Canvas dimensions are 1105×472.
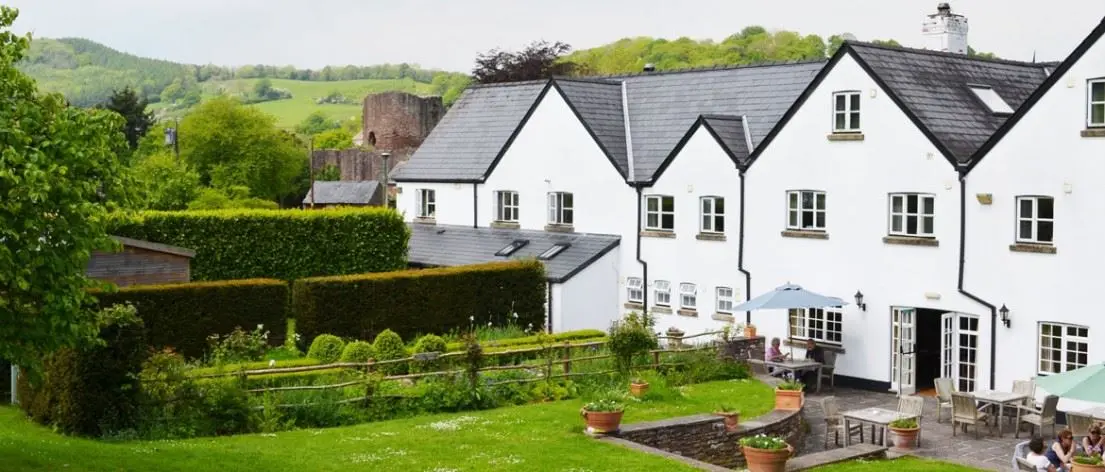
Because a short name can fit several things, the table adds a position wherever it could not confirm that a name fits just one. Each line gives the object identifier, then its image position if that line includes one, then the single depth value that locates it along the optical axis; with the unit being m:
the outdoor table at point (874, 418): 23.25
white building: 27.78
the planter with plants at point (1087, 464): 18.25
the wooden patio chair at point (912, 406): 24.44
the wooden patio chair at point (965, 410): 25.12
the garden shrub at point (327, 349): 28.56
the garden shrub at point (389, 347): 27.78
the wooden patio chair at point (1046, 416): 24.47
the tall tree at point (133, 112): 98.69
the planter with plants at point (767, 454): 18.30
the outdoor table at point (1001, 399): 25.33
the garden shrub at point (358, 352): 27.36
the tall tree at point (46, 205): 14.76
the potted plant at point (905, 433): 21.88
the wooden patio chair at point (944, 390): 27.02
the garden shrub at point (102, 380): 20.30
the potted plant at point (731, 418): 22.66
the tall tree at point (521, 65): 73.31
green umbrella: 19.48
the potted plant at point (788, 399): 24.88
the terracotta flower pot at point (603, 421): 21.22
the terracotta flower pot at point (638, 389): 25.91
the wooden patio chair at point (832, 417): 24.94
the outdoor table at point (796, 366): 29.98
